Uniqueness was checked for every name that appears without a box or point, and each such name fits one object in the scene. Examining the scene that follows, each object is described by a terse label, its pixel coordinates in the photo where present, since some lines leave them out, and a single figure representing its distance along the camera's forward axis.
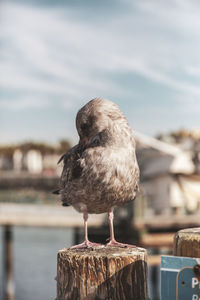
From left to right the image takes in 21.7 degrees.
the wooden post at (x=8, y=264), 22.78
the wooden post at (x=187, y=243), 2.79
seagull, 3.45
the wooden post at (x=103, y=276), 2.90
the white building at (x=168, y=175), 22.31
